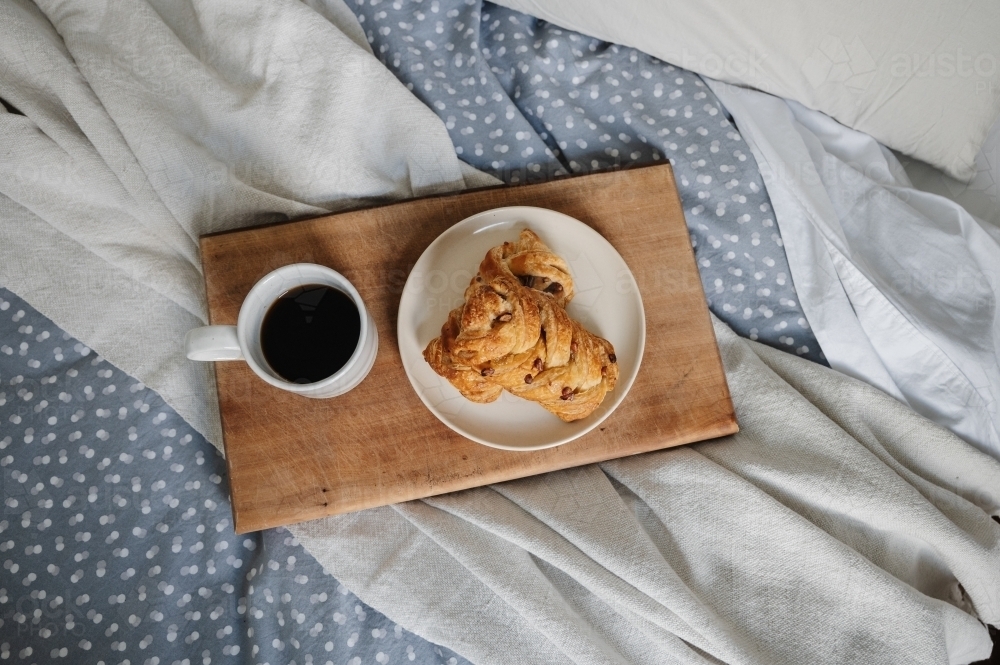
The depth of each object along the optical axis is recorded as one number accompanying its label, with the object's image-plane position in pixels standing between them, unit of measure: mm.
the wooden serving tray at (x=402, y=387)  915
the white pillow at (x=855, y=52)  943
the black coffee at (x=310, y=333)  821
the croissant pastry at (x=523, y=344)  767
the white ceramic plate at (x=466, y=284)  888
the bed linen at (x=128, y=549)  928
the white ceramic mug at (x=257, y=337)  777
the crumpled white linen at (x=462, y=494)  890
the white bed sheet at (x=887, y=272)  977
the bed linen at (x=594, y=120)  1038
